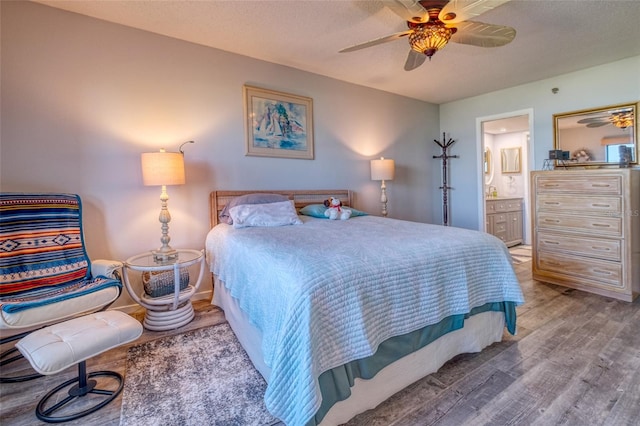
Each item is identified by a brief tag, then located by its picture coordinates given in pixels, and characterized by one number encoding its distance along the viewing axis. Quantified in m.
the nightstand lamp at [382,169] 4.15
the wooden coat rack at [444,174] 5.21
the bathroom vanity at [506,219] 5.16
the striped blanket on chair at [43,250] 1.99
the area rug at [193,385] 1.51
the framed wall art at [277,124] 3.37
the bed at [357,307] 1.23
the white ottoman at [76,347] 1.39
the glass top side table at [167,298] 2.36
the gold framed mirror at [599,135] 3.35
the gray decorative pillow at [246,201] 3.02
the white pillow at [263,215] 2.77
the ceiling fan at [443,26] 1.86
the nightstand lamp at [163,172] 2.50
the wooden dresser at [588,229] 2.89
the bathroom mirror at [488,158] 6.21
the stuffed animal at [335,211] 3.24
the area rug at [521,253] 4.55
